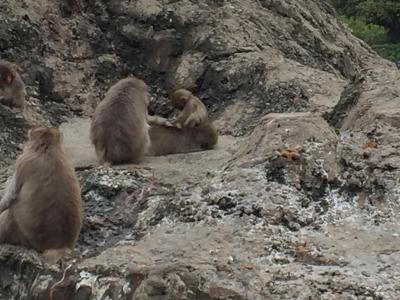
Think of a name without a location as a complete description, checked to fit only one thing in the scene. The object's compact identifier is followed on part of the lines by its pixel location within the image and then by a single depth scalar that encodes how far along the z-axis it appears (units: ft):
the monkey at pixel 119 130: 26.40
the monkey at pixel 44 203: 19.53
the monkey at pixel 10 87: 30.42
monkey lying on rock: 29.12
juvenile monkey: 30.27
